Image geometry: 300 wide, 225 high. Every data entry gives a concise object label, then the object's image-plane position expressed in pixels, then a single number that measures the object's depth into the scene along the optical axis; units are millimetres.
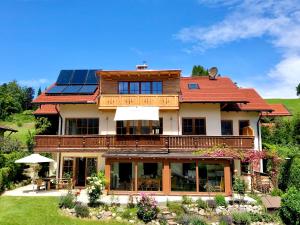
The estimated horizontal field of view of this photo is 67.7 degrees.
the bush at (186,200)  15639
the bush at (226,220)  14072
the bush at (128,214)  14450
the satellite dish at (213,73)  24016
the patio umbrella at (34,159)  18069
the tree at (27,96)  69869
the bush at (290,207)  14163
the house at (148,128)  17720
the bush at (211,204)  15289
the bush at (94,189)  15265
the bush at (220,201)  15427
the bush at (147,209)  14280
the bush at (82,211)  14518
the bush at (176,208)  14736
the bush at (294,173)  17122
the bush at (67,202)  14993
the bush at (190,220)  13728
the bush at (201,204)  15257
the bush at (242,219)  14237
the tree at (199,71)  52389
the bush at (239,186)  16732
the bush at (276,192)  17105
